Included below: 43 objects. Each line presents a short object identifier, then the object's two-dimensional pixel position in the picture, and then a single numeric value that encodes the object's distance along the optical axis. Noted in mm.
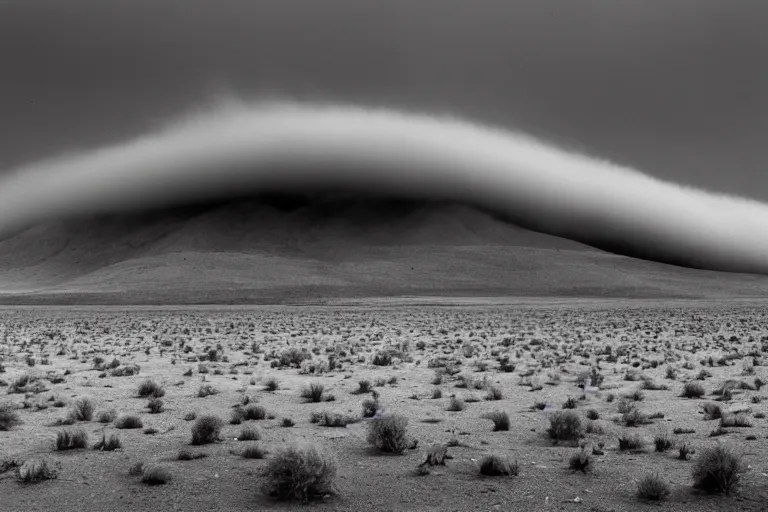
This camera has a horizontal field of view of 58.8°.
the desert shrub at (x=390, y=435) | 11555
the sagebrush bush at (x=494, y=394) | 17078
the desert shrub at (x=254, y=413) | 14516
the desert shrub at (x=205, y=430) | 11977
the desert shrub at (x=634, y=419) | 13688
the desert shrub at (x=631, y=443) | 11609
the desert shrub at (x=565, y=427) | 12367
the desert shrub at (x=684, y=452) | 10945
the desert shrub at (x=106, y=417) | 13969
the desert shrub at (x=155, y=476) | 9641
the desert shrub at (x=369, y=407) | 14758
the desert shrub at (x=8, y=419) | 13078
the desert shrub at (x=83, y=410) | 14133
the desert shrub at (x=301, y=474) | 9055
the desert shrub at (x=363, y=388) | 18172
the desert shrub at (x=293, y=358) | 24616
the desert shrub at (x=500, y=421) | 13359
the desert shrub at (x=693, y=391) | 17156
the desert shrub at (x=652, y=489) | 8977
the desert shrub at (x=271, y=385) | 18641
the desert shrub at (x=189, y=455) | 10961
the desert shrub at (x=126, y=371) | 21647
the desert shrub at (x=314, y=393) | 16836
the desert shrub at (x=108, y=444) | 11477
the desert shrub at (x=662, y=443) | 11586
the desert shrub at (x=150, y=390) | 17531
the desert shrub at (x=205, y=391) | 17489
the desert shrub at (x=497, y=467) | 10109
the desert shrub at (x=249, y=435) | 12367
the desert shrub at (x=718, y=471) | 9242
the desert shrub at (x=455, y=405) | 15547
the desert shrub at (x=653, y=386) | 18516
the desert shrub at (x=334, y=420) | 13711
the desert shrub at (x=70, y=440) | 11438
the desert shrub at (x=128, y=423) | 13453
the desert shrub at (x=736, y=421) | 13312
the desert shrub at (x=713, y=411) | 14305
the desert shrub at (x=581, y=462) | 10305
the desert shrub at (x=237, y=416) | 13898
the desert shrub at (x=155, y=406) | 15219
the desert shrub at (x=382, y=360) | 24678
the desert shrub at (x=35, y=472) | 9656
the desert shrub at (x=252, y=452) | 11041
